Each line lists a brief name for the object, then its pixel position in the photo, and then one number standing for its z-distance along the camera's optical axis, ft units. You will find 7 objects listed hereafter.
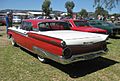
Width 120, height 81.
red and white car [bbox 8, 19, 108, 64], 8.36
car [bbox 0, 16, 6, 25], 46.64
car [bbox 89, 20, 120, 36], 20.51
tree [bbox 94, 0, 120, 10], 31.61
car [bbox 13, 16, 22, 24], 50.37
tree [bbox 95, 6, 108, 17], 35.46
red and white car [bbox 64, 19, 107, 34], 15.73
